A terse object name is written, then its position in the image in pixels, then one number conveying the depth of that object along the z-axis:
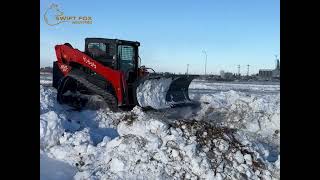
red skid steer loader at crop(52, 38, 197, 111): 6.63
